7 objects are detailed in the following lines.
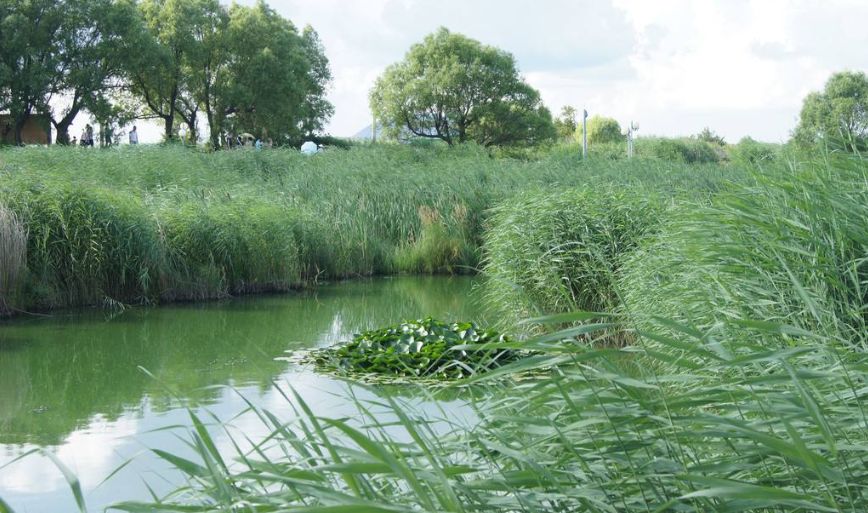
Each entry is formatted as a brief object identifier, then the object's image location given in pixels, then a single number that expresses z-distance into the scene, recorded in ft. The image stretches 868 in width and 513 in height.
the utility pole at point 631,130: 116.57
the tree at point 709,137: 188.36
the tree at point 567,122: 228.43
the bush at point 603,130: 223.10
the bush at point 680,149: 146.18
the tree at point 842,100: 182.80
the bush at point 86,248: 36.52
